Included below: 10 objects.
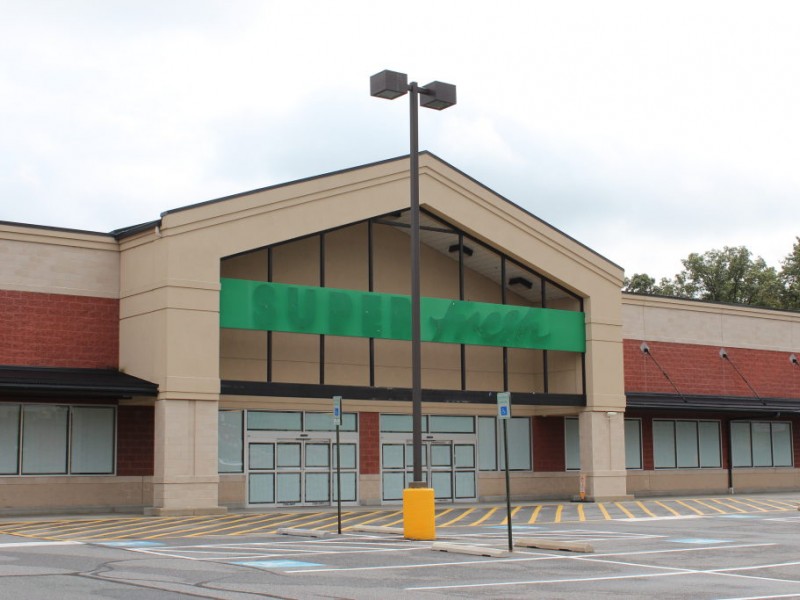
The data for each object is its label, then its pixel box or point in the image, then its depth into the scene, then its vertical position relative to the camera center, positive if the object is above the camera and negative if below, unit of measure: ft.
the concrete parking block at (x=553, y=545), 59.52 -6.50
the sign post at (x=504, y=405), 61.05 +1.07
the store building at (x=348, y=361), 89.40 +6.17
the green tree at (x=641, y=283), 262.88 +32.88
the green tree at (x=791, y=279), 222.07 +29.07
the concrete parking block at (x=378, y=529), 71.00 -6.68
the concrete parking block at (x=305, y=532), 69.87 -6.66
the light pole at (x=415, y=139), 67.56 +18.01
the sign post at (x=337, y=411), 72.33 +1.01
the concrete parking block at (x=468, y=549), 57.48 -6.51
